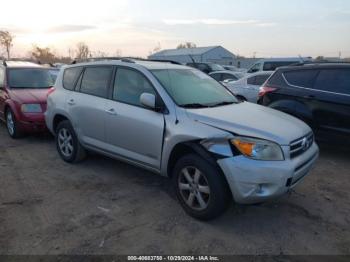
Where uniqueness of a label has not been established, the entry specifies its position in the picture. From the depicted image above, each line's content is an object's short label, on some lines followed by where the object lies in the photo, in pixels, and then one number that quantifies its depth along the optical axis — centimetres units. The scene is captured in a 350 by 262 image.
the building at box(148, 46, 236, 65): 5403
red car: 724
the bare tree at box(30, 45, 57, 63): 6092
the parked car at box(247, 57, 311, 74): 1786
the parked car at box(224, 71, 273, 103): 1015
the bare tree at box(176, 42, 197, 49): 8316
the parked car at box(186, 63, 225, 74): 2134
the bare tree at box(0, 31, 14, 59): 4981
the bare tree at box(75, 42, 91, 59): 5862
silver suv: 357
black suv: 596
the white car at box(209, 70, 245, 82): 1388
